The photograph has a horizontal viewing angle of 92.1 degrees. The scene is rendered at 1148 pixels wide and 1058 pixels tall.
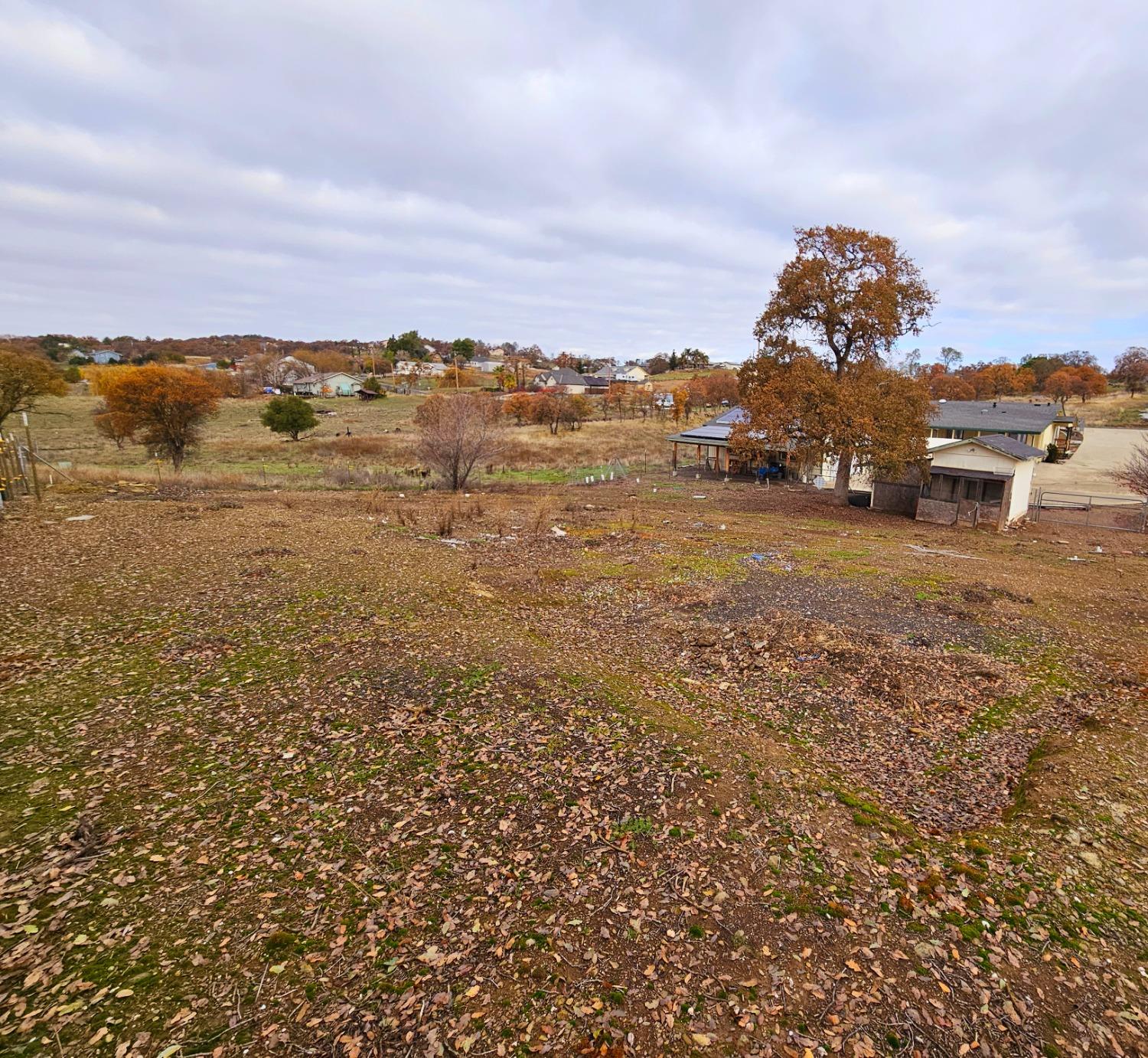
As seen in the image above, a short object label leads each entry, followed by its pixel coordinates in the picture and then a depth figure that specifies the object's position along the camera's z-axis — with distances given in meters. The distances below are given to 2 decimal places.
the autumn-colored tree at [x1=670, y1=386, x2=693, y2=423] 68.00
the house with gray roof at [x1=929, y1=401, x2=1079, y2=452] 39.81
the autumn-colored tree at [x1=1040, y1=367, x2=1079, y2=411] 79.69
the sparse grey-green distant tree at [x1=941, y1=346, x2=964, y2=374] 133.00
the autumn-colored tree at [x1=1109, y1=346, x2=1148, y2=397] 83.31
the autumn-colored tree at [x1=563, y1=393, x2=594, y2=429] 61.03
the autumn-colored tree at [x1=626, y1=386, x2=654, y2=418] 78.44
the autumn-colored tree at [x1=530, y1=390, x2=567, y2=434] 58.44
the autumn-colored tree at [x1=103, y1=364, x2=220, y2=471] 31.28
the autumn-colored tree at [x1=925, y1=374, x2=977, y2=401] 77.44
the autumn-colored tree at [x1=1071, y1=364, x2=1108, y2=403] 81.12
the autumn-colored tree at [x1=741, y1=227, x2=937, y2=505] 24.22
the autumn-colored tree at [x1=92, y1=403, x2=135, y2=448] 31.89
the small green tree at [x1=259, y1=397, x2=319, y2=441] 45.12
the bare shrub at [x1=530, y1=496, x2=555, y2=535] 19.53
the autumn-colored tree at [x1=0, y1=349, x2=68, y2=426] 26.50
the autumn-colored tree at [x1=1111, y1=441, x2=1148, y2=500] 23.92
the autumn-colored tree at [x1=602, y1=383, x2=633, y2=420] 77.50
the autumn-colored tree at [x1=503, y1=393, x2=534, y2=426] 65.00
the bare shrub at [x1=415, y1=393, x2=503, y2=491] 26.61
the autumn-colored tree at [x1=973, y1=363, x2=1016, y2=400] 83.19
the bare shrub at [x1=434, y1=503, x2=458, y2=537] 18.20
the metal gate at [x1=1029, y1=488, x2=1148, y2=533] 24.39
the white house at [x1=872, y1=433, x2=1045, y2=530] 23.75
